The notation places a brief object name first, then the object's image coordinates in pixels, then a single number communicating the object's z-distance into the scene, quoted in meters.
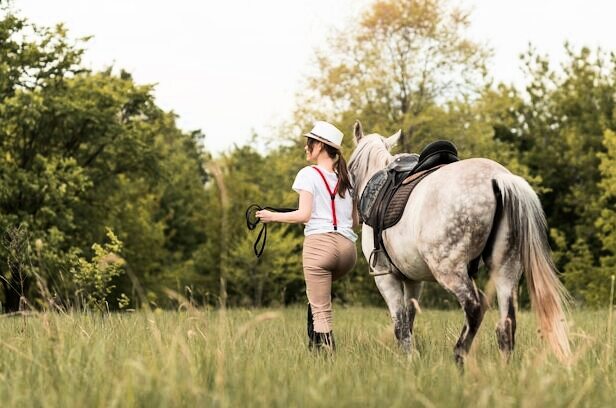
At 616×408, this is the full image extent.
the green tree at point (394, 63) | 24.06
